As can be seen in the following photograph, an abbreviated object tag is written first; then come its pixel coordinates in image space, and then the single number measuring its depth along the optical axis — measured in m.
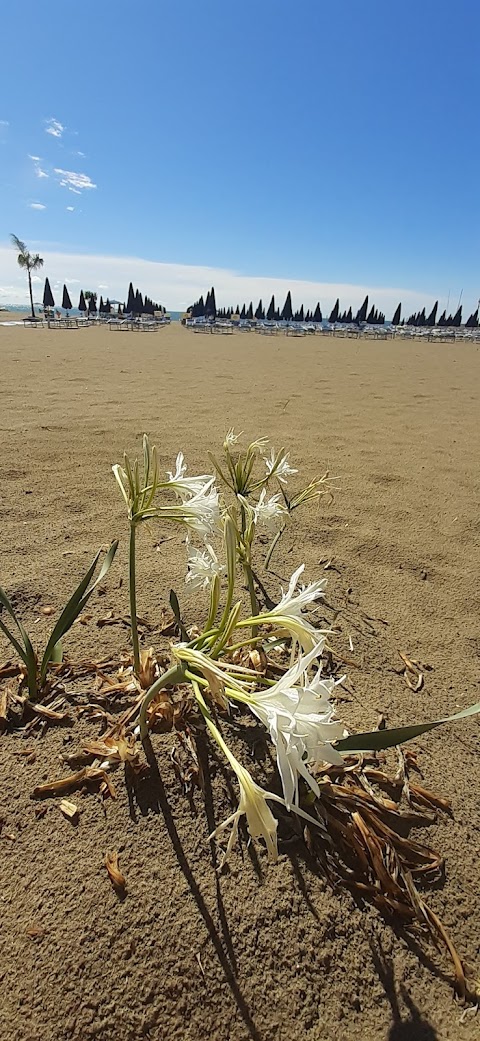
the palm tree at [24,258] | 29.77
